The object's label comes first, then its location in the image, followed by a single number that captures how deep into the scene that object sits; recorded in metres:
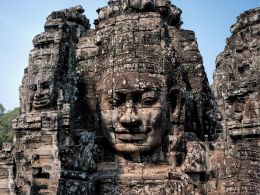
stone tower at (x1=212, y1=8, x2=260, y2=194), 12.11
